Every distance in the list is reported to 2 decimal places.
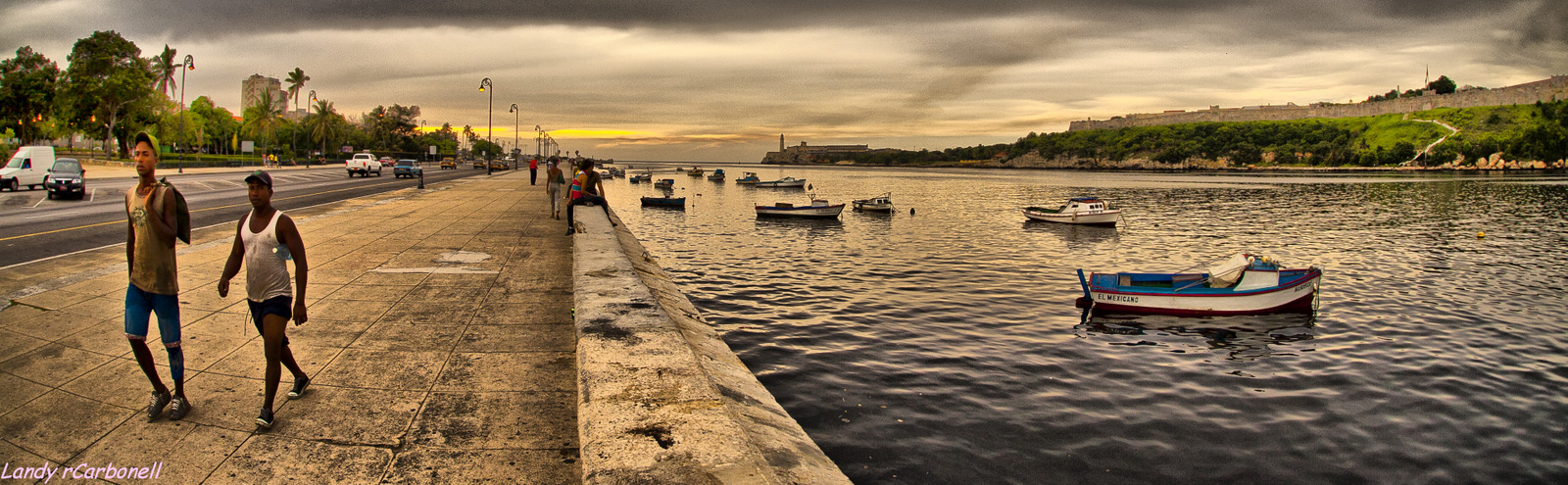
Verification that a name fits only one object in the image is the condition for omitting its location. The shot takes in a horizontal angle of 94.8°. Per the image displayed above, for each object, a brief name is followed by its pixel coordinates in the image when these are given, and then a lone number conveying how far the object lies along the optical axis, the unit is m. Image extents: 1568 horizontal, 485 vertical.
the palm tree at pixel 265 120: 109.50
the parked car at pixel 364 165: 54.91
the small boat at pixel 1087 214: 44.03
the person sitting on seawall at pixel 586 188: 17.36
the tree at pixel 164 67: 92.72
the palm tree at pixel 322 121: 121.81
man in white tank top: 5.15
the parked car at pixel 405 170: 53.66
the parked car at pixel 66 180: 28.67
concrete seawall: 4.35
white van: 31.91
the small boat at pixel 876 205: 54.41
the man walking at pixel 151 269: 5.17
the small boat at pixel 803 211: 47.59
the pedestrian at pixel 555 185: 20.19
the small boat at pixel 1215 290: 17.91
